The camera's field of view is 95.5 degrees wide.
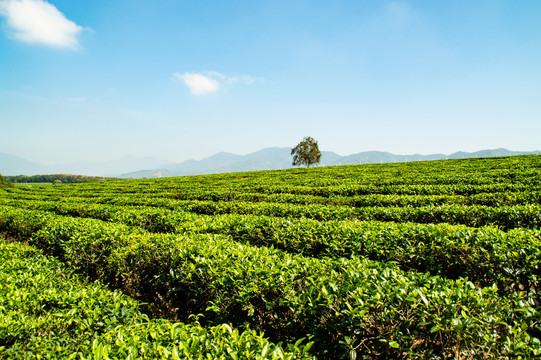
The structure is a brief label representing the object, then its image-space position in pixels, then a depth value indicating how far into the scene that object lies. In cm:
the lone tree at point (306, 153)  7825
